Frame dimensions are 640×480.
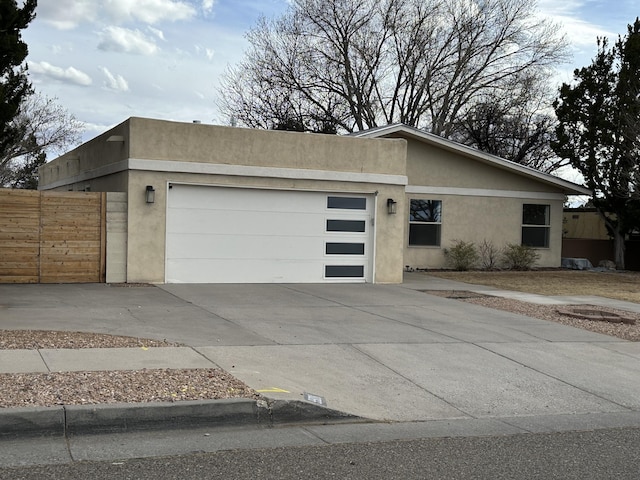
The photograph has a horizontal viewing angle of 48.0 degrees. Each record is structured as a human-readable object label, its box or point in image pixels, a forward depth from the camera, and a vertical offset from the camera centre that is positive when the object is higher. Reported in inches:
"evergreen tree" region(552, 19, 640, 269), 986.1 +153.5
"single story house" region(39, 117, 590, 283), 645.3 +28.0
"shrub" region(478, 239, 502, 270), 969.5 -24.9
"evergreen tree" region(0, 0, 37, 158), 510.6 +125.4
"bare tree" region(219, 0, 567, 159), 1430.9 +339.3
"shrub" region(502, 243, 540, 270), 966.8 -27.2
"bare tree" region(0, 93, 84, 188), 1539.1 +168.2
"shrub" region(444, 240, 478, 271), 930.7 -26.9
